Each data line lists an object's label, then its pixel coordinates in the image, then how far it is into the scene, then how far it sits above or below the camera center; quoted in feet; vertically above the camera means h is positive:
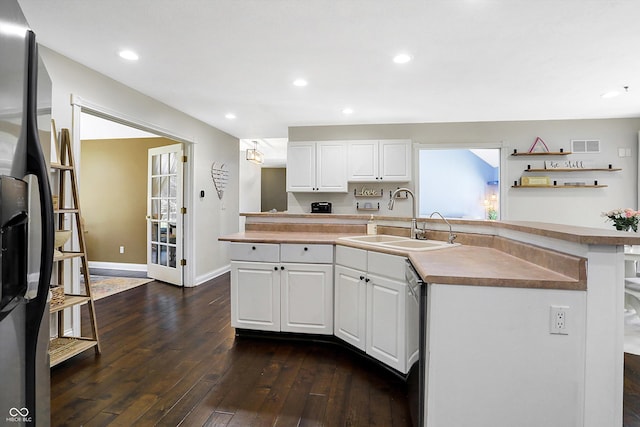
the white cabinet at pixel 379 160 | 15.76 +2.54
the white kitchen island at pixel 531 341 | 3.90 -1.59
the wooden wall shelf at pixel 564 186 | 15.11 +1.26
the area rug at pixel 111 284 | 13.96 -3.36
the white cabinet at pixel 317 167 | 16.22 +2.27
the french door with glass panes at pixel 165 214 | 15.11 -0.10
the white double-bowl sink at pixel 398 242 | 7.36 -0.73
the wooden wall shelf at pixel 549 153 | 15.25 +2.79
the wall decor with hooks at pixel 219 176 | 16.71 +1.89
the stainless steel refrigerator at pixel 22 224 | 2.19 -0.09
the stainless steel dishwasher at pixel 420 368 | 4.54 -2.20
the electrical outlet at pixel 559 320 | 3.99 -1.30
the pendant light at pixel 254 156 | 19.97 +3.44
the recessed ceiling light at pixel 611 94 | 11.73 +4.32
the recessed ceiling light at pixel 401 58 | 8.82 +4.23
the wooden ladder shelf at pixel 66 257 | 7.69 -1.12
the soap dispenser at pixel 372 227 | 9.78 -0.43
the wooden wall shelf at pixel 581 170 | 15.02 +2.01
